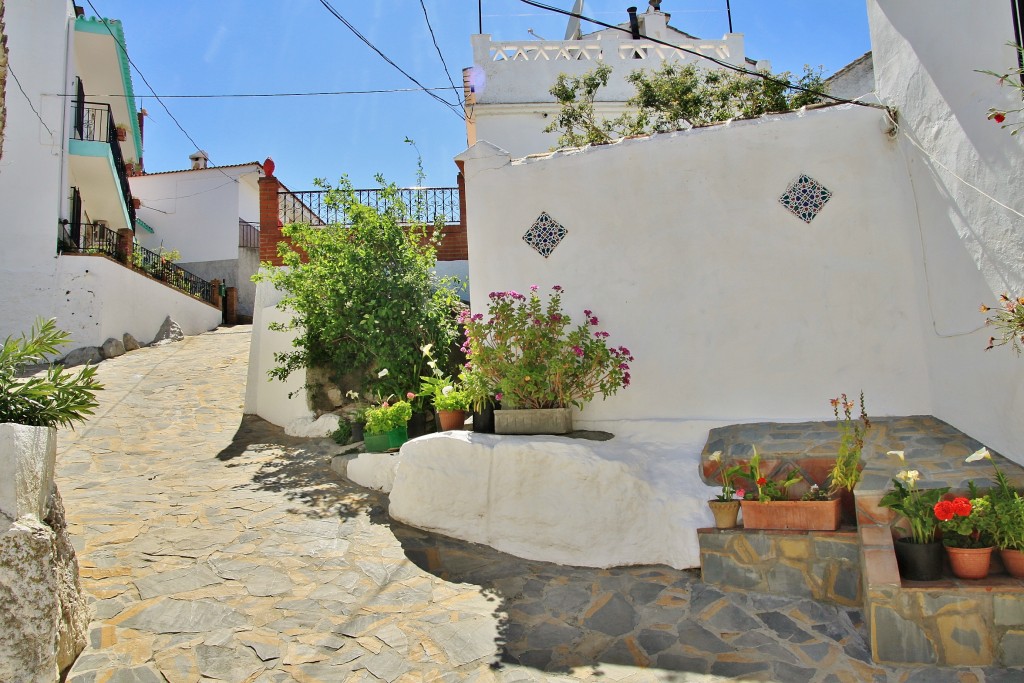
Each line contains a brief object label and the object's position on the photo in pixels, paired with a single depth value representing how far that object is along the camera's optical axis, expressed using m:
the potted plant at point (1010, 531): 4.00
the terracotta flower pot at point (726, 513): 5.07
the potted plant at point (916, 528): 4.11
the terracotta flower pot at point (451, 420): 6.92
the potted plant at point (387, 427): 7.65
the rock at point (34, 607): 3.25
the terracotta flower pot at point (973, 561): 4.01
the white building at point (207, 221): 22.39
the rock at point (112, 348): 13.88
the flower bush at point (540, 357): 6.42
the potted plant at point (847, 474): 4.91
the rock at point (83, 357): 13.10
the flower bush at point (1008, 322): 4.40
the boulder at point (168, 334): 16.16
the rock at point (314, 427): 9.79
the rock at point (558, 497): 5.38
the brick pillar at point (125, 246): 15.09
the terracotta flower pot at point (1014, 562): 4.00
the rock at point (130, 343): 14.73
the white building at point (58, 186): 13.59
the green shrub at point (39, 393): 3.78
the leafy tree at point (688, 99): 10.19
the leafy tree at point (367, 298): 8.67
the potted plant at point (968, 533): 4.02
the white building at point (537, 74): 12.81
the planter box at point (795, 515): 4.76
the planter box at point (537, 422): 6.41
